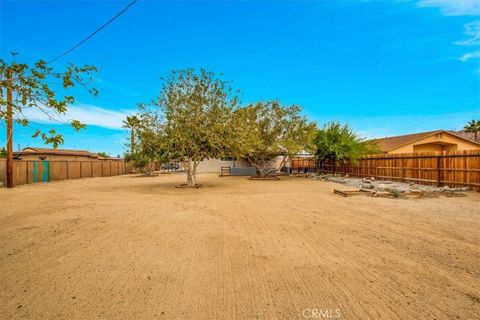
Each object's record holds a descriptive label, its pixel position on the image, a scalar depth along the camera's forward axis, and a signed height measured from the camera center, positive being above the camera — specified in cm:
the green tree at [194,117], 1575 +266
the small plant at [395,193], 1153 -155
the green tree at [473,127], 4025 +450
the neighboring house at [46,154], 3819 +135
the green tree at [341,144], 2230 +130
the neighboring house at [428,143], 2815 +158
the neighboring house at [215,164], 3640 -60
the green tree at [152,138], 1602 +143
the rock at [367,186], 1379 -146
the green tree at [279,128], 2306 +282
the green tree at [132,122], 1608 +241
